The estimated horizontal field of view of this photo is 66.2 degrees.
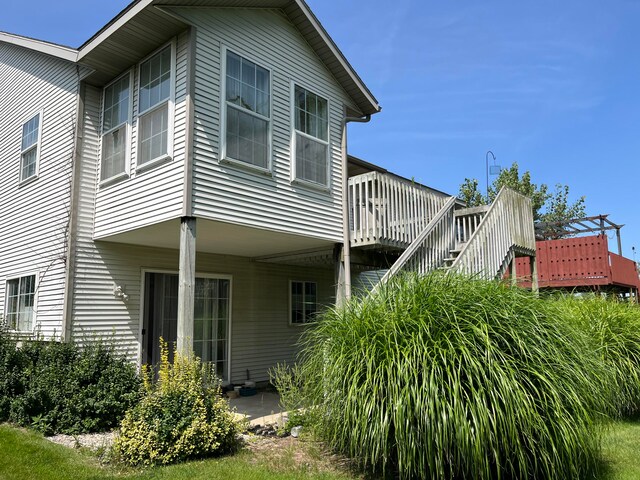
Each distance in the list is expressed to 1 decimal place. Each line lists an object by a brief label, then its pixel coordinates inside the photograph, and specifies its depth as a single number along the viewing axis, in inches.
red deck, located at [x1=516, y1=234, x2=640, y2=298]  523.5
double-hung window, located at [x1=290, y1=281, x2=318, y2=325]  450.6
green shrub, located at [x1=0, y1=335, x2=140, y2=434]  248.5
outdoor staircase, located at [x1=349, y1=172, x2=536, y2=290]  333.7
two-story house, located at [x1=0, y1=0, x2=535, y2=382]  270.1
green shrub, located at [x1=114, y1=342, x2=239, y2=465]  199.9
